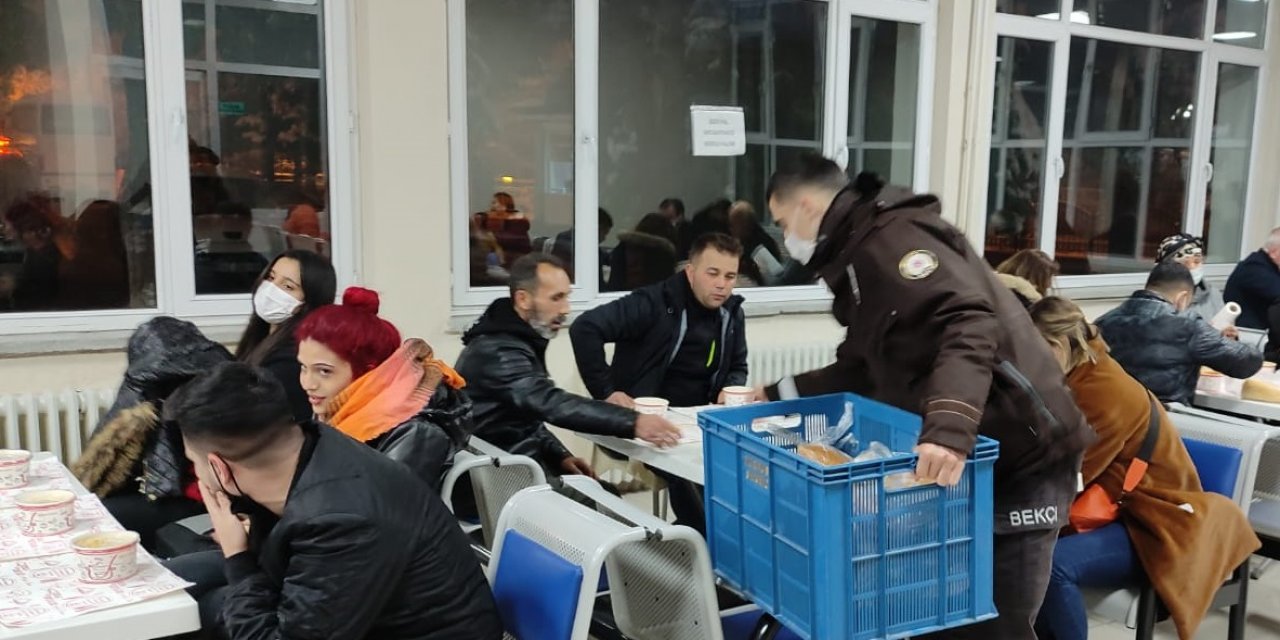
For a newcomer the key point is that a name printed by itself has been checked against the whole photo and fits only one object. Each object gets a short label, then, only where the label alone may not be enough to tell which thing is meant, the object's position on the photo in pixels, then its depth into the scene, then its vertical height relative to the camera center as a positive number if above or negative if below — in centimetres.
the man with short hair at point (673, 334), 344 -57
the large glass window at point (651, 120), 407 +23
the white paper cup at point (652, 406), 283 -67
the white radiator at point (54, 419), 308 -81
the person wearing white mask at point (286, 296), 282 -37
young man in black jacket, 150 -57
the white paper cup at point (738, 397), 292 -65
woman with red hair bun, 212 -49
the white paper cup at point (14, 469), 217 -67
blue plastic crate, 156 -60
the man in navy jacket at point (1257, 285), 482 -50
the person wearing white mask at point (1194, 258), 436 -34
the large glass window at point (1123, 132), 535 +27
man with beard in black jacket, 255 -56
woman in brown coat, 233 -81
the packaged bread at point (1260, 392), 340 -72
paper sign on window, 445 +19
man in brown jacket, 179 -31
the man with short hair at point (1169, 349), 329 -56
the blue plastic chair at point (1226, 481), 249 -76
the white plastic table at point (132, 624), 148 -70
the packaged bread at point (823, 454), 185 -53
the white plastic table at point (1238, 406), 328 -76
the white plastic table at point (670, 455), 233 -70
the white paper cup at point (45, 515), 188 -67
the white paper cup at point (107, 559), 165 -66
